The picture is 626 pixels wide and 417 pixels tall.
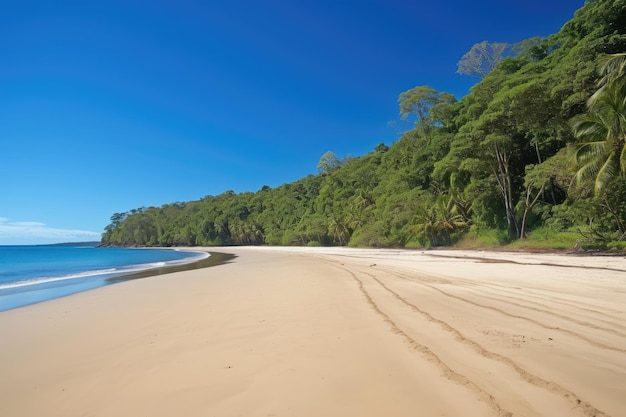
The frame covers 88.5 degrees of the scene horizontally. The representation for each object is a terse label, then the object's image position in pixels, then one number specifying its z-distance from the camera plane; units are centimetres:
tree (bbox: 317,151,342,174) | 9012
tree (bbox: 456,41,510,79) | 3731
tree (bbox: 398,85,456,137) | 4034
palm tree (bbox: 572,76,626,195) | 1381
